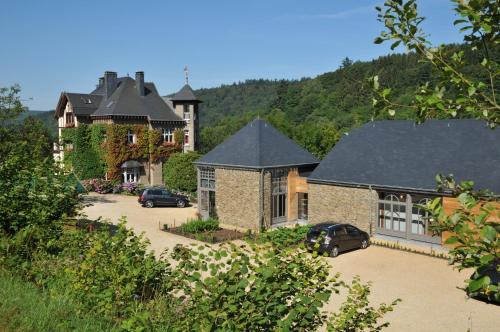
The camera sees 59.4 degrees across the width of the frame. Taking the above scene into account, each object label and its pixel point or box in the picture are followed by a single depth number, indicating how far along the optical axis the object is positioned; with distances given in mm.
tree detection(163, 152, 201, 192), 39375
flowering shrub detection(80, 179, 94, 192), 39603
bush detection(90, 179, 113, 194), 39625
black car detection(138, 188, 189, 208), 32531
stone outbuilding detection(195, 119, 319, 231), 25109
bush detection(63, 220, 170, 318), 6102
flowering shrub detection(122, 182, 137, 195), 39869
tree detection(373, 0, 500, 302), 3184
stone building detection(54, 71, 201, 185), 43812
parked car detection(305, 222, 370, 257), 19453
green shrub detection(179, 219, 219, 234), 23938
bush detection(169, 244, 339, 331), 5020
